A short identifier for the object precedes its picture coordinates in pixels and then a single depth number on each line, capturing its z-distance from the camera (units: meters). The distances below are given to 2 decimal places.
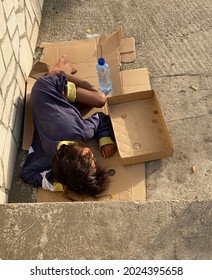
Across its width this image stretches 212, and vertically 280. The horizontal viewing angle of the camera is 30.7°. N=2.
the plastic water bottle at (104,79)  3.05
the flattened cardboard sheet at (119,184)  2.54
